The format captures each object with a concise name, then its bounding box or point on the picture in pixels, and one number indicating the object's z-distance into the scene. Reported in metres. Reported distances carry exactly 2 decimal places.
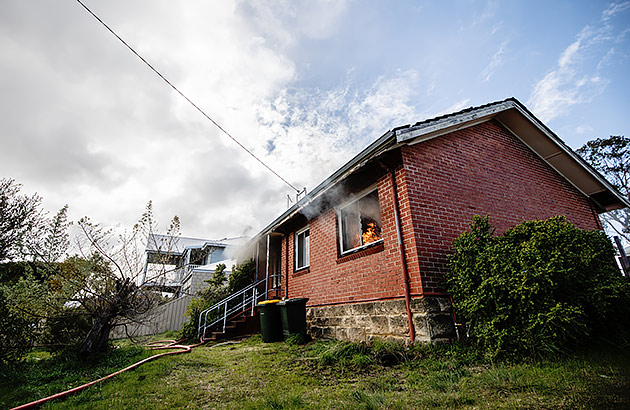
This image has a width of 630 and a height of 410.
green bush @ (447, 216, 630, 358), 3.42
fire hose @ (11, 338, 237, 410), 3.41
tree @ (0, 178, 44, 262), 9.94
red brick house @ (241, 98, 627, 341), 5.12
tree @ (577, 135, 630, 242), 20.95
